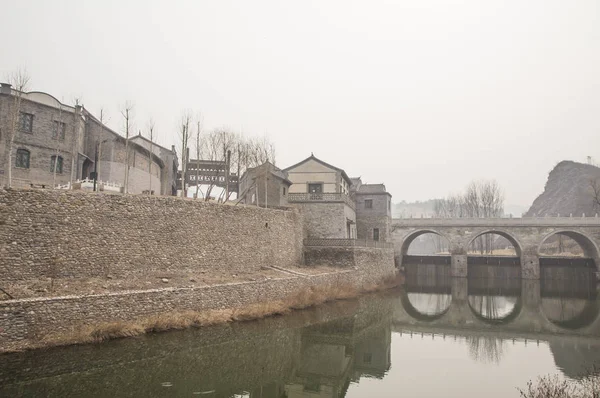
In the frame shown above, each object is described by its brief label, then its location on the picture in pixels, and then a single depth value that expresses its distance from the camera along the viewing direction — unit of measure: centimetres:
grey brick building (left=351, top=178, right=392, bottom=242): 4394
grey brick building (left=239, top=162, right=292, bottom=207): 3280
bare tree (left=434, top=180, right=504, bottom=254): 7012
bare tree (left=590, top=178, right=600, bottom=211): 5570
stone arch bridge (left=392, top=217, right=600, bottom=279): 4425
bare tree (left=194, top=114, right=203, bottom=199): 3145
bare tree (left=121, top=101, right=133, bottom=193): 2448
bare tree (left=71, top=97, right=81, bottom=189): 2588
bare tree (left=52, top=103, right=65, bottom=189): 2494
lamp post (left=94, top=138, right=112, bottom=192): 2670
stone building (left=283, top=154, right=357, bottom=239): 3384
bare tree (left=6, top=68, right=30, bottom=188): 1687
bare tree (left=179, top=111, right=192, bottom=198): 2660
